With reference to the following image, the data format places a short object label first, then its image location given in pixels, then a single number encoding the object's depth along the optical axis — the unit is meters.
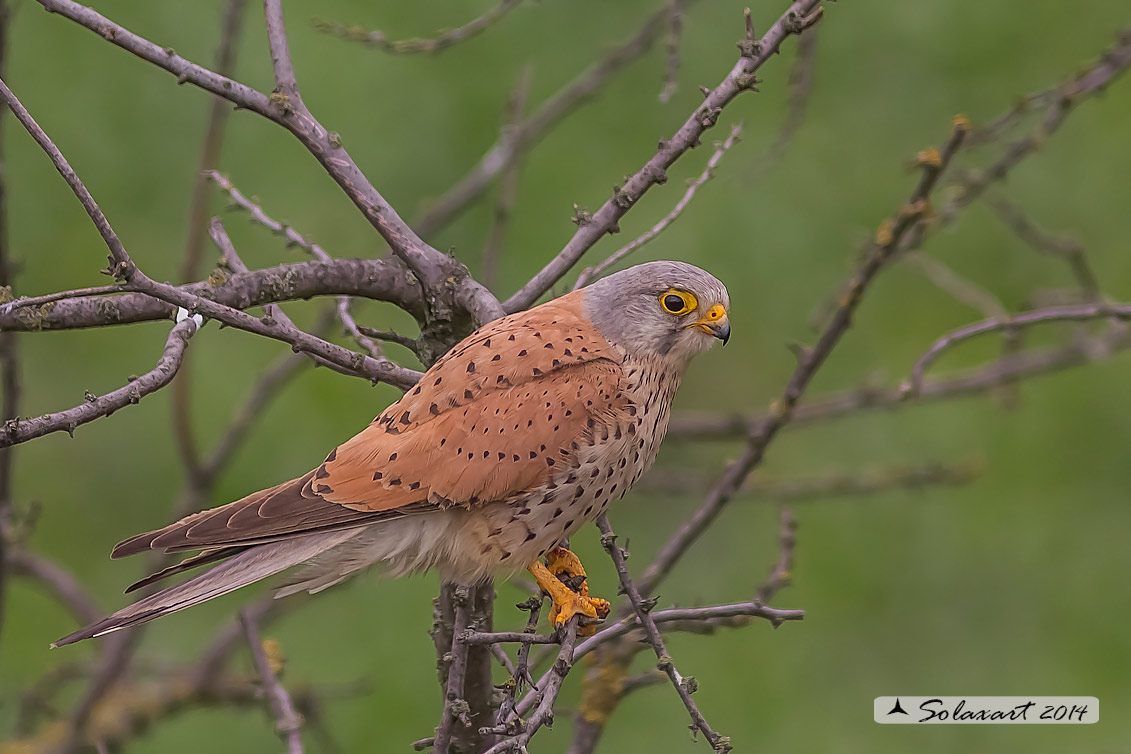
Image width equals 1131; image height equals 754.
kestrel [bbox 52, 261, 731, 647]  5.46
